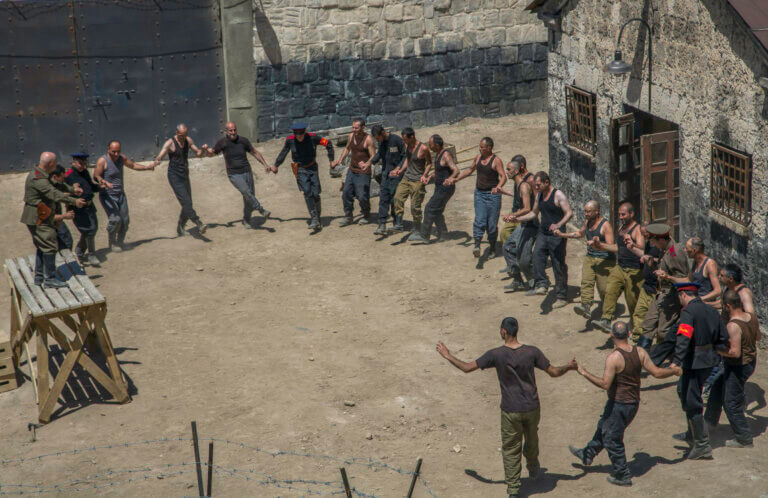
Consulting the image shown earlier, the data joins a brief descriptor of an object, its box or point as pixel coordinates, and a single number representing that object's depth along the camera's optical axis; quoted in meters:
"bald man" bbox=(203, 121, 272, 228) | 15.62
